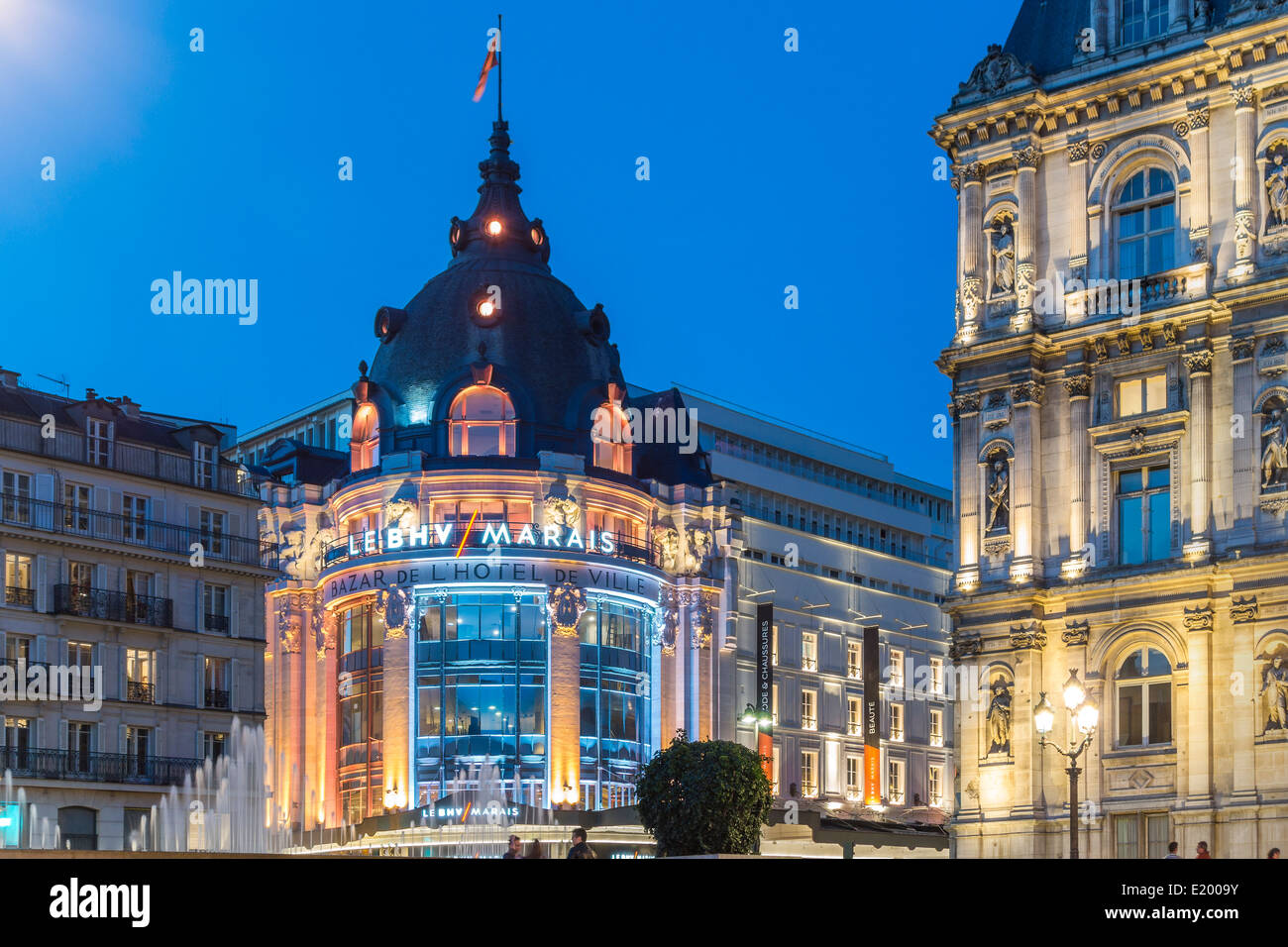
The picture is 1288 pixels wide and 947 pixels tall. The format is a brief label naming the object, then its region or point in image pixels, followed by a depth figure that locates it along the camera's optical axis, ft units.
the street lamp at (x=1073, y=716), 129.08
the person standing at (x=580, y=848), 110.95
